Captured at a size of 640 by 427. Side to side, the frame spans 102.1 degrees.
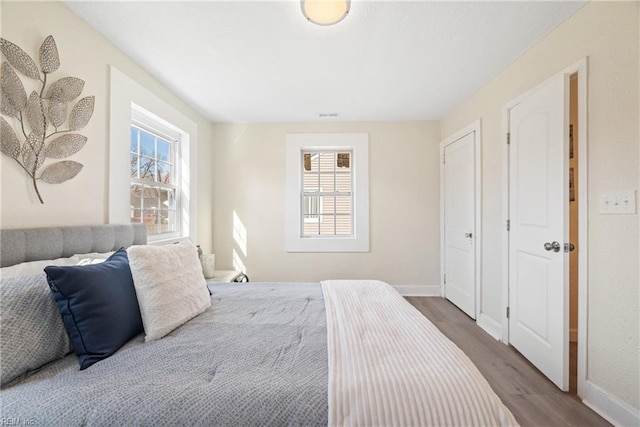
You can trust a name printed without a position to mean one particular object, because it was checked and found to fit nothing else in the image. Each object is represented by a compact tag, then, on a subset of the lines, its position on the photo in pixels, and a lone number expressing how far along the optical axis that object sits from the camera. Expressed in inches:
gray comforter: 28.5
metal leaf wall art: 48.6
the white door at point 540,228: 65.1
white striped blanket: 28.7
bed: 28.7
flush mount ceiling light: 56.5
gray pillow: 32.4
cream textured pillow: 44.6
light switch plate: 52.1
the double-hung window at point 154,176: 90.6
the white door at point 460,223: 108.1
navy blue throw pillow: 37.0
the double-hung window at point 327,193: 135.7
